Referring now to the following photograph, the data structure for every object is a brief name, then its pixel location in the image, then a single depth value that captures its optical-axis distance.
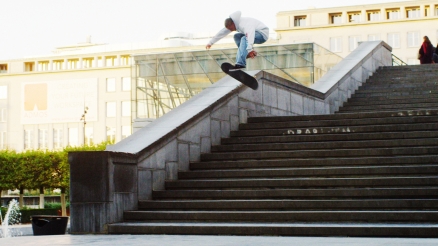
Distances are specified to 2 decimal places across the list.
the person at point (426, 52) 24.09
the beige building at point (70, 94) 108.75
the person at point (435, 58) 24.52
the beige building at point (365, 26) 90.31
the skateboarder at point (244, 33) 11.02
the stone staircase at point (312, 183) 8.50
